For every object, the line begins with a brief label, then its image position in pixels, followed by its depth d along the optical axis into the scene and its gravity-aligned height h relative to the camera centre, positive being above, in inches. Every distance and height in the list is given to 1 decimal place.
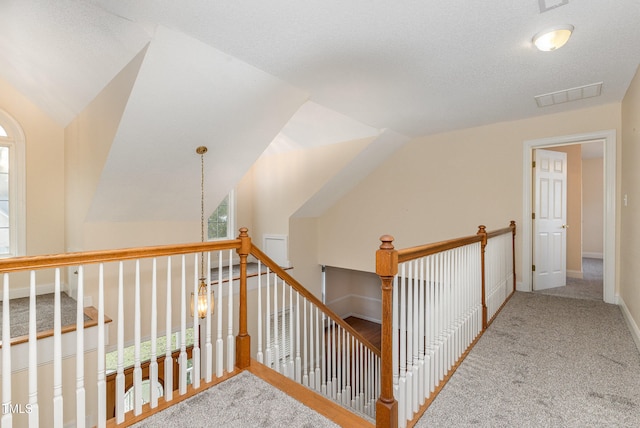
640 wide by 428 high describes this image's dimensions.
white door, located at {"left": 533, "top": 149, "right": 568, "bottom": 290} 180.2 -4.9
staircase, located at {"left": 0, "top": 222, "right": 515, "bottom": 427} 67.0 -36.4
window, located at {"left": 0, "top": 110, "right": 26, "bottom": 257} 164.9 +13.1
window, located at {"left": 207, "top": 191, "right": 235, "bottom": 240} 249.4 -4.9
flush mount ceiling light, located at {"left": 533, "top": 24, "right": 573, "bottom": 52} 92.7 +52.5
